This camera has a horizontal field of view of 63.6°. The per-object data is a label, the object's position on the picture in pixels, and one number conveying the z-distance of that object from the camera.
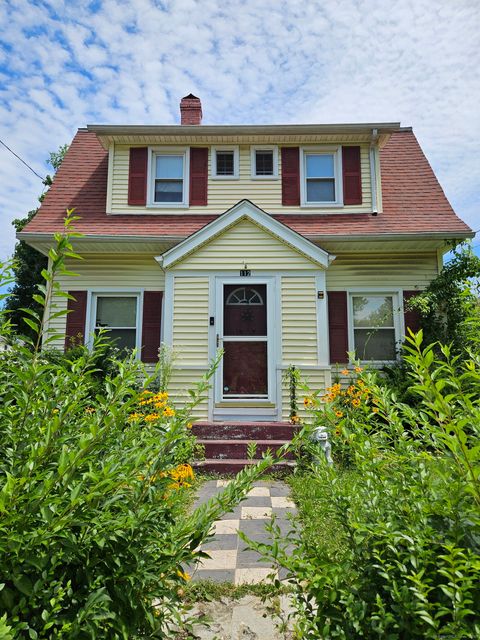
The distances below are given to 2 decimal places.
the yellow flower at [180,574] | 1.46
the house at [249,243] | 6.99
